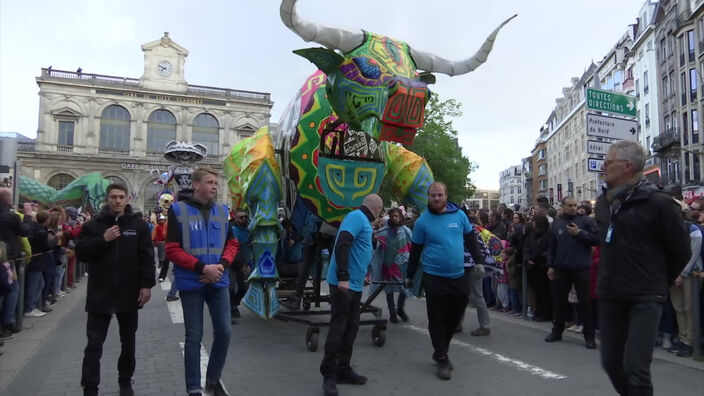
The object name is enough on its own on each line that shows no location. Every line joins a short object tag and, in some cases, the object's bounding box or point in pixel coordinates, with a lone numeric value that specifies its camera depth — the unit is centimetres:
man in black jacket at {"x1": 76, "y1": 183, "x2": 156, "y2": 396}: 363
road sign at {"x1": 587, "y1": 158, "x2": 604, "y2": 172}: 666
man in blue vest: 355
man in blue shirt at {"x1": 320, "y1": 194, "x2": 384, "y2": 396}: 393
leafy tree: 2373
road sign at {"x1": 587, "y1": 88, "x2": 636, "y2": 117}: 664
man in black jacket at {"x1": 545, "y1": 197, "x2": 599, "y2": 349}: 557
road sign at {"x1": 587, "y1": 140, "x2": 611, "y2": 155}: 662
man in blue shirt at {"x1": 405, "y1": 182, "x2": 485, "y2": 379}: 440
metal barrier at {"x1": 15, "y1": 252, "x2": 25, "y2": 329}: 641
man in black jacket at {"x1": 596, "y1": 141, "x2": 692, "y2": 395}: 273
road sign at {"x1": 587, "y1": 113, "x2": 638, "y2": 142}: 660
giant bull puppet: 469
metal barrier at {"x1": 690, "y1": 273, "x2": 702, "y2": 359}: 502
